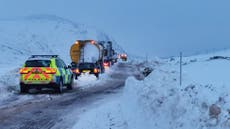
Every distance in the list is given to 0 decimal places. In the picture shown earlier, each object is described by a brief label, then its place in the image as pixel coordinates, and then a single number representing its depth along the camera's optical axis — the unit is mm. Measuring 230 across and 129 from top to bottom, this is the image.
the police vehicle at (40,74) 20734
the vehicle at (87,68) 36312
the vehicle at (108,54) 55228
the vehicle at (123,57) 124288
